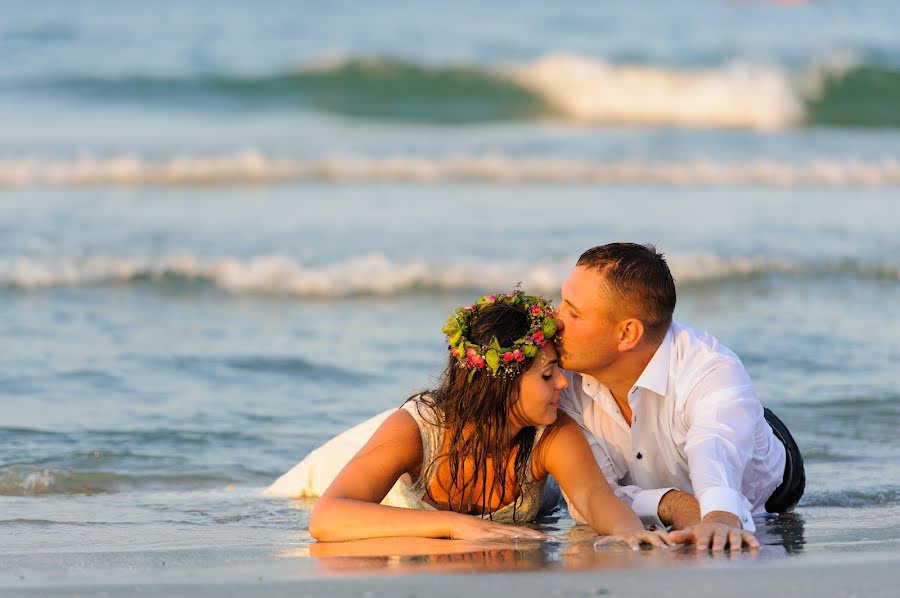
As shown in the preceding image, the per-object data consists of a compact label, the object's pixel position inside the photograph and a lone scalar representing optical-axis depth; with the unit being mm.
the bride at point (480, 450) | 8492
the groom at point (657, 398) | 8594
